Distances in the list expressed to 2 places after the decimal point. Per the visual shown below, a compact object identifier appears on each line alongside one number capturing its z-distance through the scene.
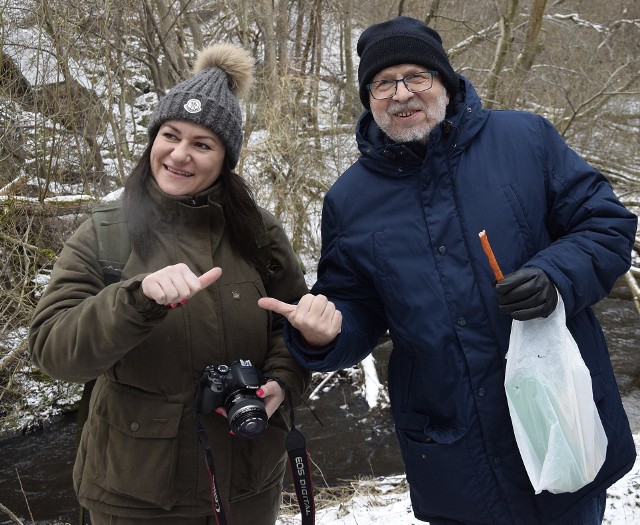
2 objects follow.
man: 1.86
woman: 1.76
